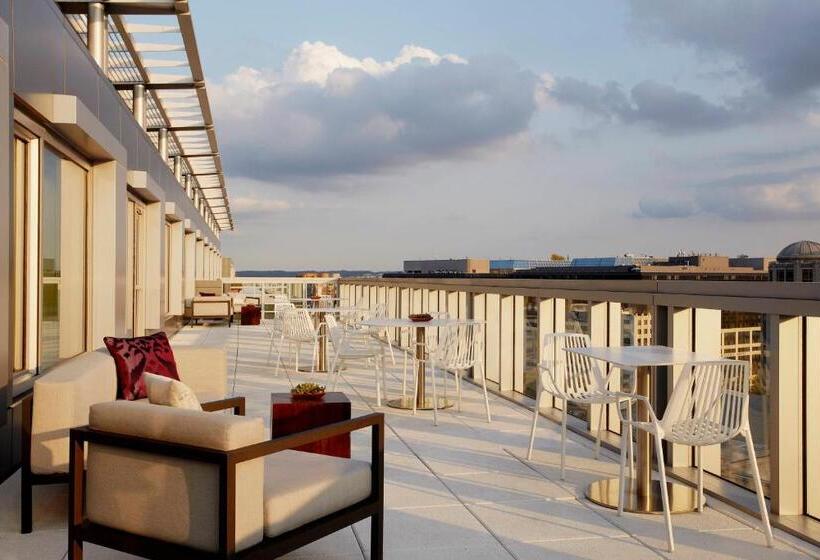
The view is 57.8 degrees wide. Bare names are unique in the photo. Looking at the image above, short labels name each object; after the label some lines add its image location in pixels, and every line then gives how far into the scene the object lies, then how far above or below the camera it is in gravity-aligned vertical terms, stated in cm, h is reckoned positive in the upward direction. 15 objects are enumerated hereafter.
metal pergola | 737 +267
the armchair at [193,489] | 213 -67
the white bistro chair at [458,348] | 538 -53
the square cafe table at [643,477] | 333 -93
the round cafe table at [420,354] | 580 -62
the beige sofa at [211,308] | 1483 -67
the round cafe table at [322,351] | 812 -84
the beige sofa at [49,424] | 302 -62
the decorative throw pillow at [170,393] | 251 -41
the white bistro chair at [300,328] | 762 -55
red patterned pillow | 393 -47
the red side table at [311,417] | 373 -73
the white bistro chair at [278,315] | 885 -51
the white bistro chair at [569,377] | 395 -57
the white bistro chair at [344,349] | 622 -64
